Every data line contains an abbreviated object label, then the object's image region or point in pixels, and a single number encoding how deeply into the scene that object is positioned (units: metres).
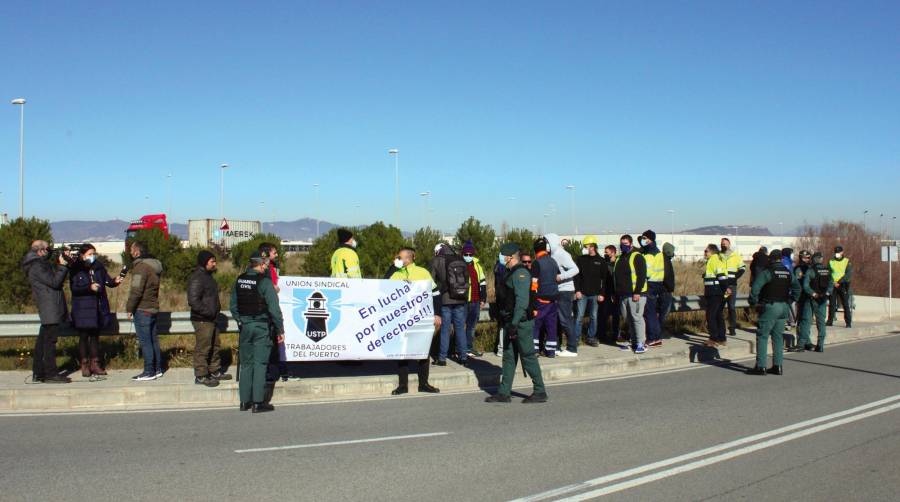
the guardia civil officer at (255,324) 9.77
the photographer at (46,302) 10.58
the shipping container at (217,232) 66.69
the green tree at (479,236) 34.97
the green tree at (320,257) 35.06
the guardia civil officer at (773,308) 12.54
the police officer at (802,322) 15.86
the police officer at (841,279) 19.78
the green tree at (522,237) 33.71
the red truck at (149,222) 57.92
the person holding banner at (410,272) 11.71
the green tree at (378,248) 35.78
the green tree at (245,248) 38.43
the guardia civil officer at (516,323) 10.00
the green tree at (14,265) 26.95
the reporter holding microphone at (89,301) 10.84
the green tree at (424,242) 35.71
